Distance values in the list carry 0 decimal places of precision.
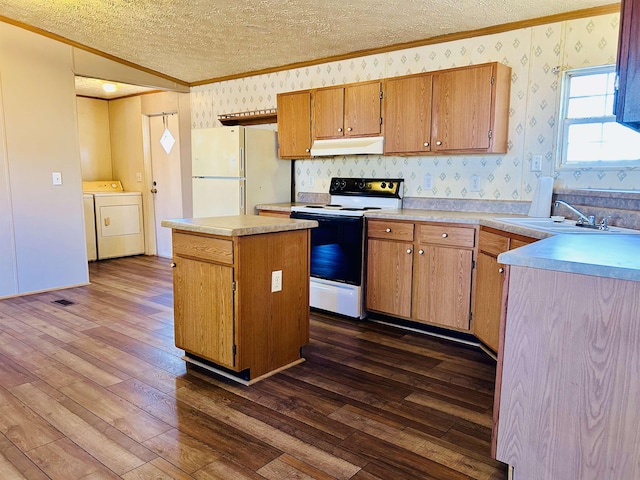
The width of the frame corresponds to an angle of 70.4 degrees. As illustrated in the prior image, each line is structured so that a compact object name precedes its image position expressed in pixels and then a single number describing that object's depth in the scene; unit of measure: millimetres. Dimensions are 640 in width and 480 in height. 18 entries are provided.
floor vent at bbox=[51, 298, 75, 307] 4148
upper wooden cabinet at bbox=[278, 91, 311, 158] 4297
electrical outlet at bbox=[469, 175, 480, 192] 3656
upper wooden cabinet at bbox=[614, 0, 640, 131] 1465
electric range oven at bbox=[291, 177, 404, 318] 3609
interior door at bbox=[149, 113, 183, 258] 6145
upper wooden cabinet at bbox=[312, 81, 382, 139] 3814
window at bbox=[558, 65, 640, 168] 3045
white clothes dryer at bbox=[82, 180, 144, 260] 6164
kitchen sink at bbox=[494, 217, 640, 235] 2326
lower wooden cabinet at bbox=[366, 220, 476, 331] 3168
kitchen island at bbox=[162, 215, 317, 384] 2477
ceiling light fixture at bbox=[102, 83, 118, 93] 5751
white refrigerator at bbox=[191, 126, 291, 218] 4469
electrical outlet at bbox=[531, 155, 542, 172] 3348
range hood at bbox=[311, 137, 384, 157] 3807
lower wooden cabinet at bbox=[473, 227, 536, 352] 2783
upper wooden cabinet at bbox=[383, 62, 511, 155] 3271
